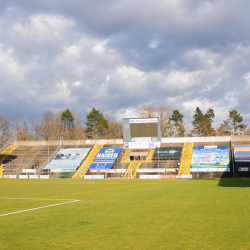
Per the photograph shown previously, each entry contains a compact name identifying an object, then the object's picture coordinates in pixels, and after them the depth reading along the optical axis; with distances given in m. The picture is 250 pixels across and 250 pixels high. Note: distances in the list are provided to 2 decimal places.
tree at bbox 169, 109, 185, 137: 86.62
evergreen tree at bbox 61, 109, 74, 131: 91.62
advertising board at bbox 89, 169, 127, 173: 53.26
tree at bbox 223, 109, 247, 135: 92.61
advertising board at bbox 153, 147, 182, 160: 57.34
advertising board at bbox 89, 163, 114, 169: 55.59
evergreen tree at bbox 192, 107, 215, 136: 89.25
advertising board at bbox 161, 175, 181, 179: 49.06
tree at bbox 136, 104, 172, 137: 80.62
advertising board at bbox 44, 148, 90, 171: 58.25
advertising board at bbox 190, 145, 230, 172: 51.41
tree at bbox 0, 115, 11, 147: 75.13
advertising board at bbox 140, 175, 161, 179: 49.82
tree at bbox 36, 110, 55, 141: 86.69
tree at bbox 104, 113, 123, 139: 92.36
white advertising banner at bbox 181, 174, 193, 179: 48.38
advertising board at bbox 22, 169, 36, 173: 56.31
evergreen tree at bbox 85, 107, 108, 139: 93.12
